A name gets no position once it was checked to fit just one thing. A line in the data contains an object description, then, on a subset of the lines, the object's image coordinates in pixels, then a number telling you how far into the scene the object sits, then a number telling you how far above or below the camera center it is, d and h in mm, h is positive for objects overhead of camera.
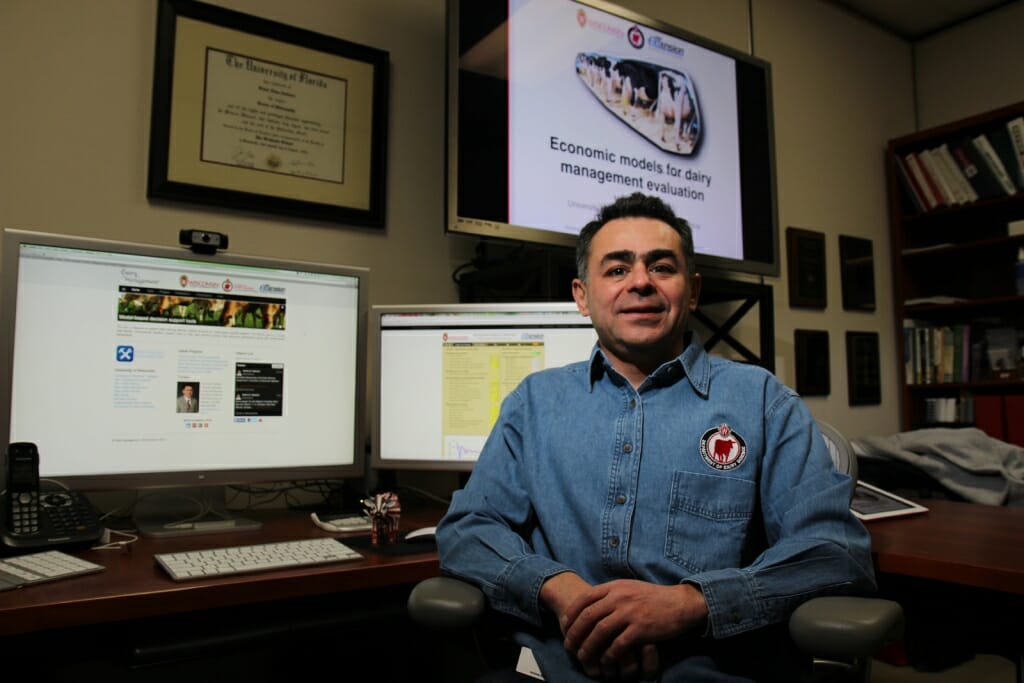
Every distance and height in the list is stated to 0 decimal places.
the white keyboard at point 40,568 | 908 -234
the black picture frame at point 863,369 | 2973 +128
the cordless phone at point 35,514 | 1072 -187
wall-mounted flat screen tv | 1790 +776
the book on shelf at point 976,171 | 2889 +948
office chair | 759 -254
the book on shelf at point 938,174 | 3033 +978
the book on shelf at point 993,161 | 2846 +972
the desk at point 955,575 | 1010 -248
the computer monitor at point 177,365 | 1229 +59
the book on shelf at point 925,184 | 3086 +949
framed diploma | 1624 +681
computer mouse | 1238 -241
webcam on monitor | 1353 +299
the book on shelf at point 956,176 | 2965 +948
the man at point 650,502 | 904 -151
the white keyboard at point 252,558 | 981 -239
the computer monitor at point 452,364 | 1562 +74
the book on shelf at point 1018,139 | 2812 +1035
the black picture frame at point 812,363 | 2773 +143
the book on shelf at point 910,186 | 3146 +954
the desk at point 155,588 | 830 -251
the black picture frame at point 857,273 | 3018 +545
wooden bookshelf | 2877 +521
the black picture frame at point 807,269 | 2820 +524
